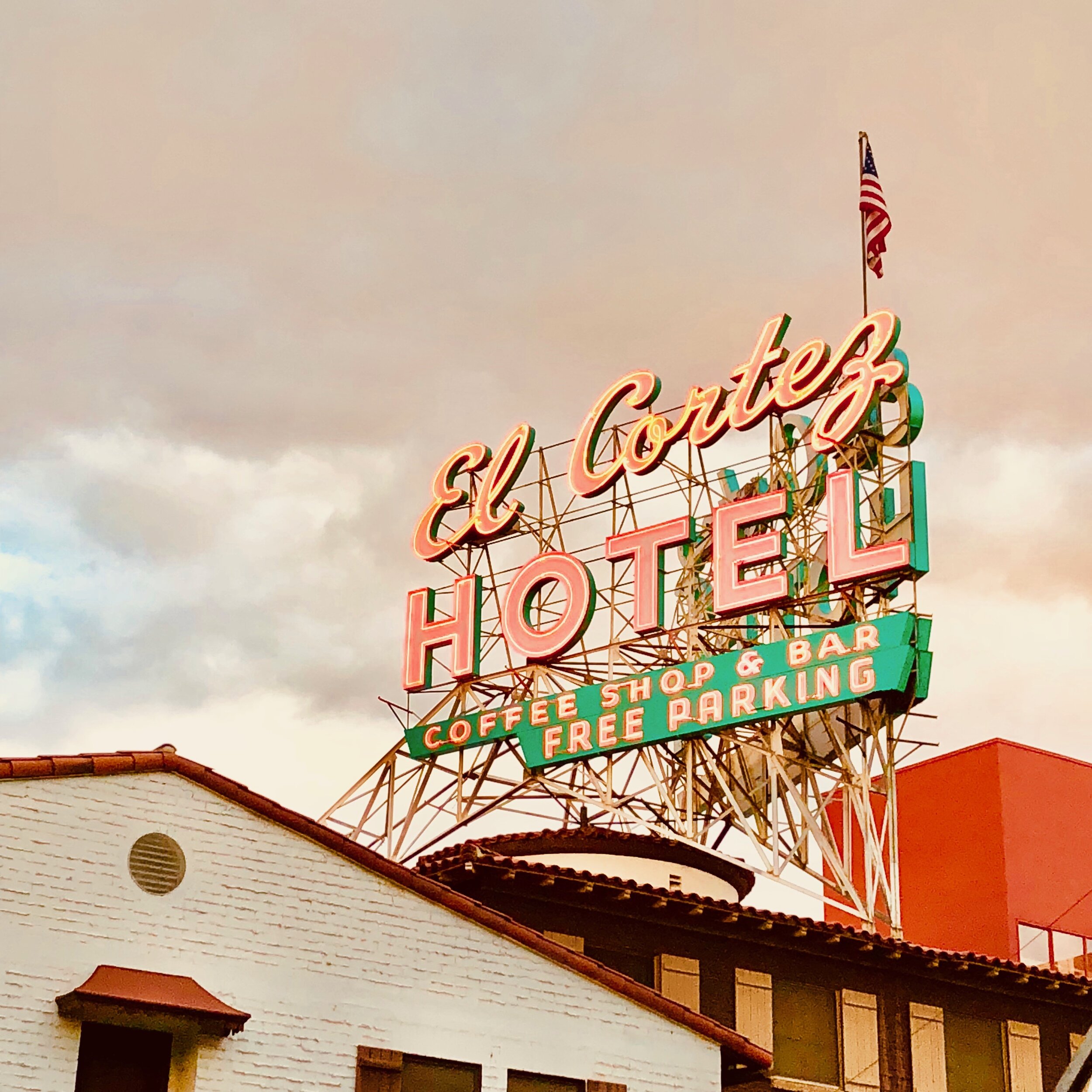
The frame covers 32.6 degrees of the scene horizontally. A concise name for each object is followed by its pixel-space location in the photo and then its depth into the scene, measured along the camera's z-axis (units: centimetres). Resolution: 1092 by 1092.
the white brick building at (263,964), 2192
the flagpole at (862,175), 4931
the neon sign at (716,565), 3962
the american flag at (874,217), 4947
